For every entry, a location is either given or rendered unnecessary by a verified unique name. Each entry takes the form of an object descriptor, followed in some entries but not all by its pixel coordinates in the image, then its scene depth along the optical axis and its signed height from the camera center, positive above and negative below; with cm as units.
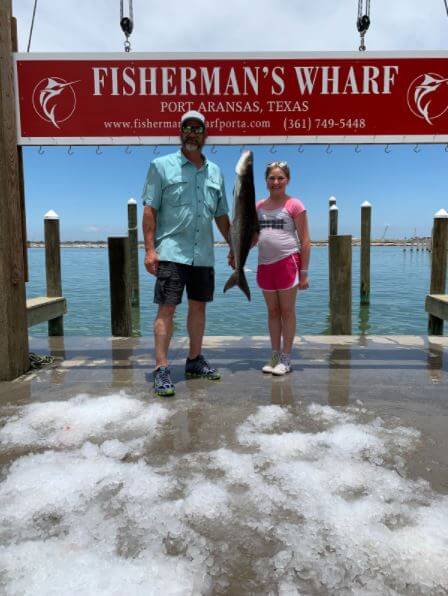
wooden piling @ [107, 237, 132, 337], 639 -48
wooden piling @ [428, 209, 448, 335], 695 -12
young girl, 387 +5
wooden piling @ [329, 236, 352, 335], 642 -56
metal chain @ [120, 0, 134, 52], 432 +224
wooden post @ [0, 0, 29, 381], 376 +29
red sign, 413 +148
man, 349 +24
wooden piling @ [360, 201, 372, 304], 1360 +5
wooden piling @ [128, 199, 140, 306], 1358 +20
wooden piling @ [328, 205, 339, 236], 1475 +110
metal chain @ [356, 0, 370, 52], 430 +221
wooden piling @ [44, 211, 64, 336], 710 -9
